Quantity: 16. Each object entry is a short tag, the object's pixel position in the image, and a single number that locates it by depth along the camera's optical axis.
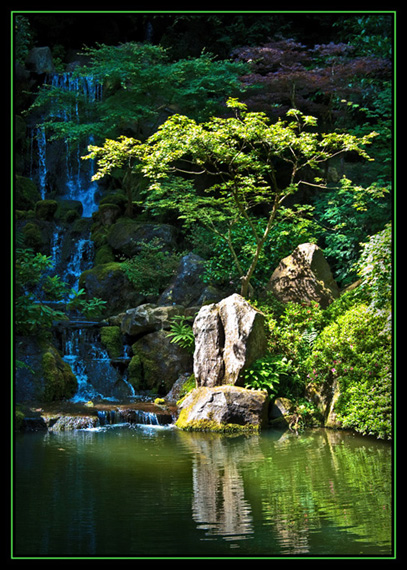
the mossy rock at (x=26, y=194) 19.45
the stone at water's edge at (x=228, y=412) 9.32
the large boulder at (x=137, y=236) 15.99
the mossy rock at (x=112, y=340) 12.70
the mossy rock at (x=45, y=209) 18.59
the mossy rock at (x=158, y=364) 11.92
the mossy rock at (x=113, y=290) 14.95
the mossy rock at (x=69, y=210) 18.78
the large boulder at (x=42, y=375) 10.60
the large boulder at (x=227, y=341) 10.12
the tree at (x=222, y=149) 10.31
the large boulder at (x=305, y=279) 11.46
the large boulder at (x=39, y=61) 22.25
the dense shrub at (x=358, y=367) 8.11
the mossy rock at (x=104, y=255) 16.59
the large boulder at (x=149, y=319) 12.39
